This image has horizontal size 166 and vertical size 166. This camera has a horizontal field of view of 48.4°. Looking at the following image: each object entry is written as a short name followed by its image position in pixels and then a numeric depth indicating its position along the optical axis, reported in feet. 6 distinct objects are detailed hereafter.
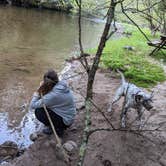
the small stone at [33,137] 9.64
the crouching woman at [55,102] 8.92
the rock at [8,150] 8.60
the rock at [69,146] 8.52
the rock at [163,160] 8.14
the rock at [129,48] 24.56
